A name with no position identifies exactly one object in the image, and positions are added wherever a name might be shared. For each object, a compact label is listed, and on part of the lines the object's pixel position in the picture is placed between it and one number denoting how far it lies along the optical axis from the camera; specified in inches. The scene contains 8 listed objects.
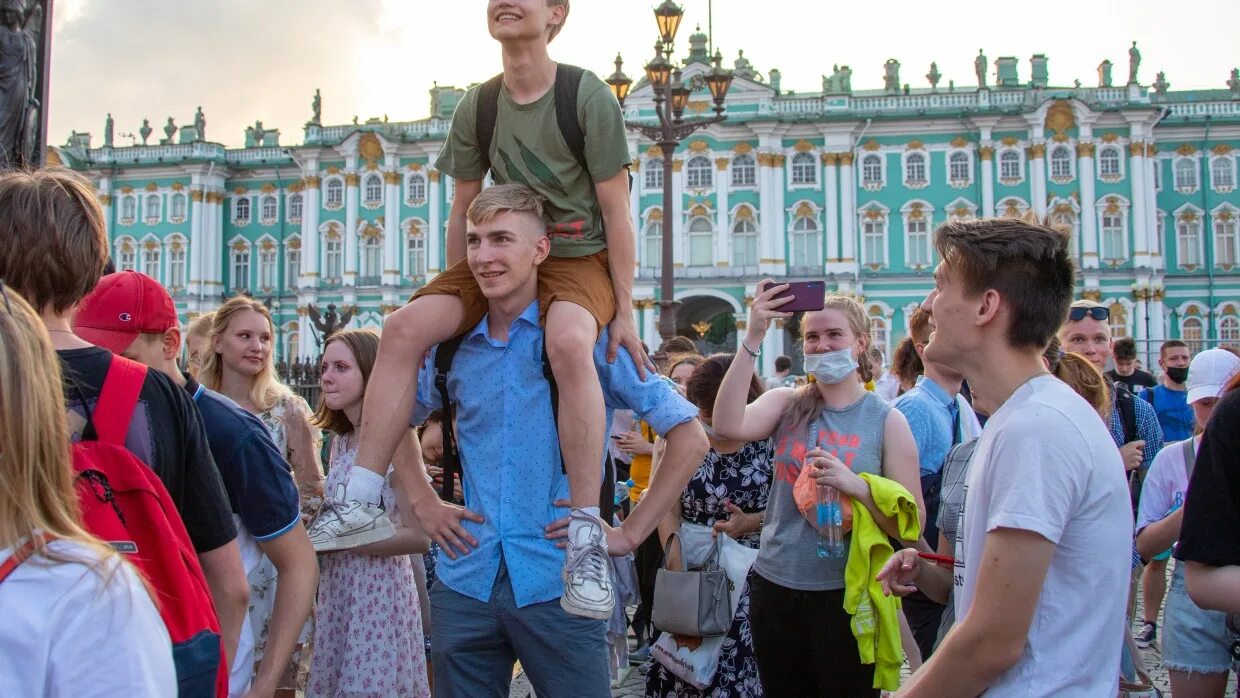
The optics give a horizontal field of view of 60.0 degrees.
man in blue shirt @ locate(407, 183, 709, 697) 112.9
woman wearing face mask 158.7
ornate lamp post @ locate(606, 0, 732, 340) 544.1
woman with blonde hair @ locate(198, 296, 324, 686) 184.7
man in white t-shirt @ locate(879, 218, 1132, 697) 85.4
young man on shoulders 112.6
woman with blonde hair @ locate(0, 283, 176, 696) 58.1
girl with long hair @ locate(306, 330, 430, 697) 161.9
